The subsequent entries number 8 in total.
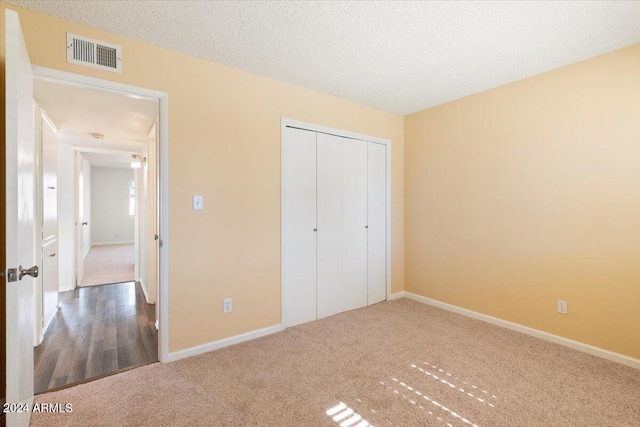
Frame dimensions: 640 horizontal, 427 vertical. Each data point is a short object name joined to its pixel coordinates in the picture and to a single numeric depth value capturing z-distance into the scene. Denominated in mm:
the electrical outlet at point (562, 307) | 2629
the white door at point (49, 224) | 2867
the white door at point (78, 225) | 4500
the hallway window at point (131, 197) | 9611
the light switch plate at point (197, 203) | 2475
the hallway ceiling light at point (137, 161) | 4729
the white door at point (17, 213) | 1292
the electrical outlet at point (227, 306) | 2626
